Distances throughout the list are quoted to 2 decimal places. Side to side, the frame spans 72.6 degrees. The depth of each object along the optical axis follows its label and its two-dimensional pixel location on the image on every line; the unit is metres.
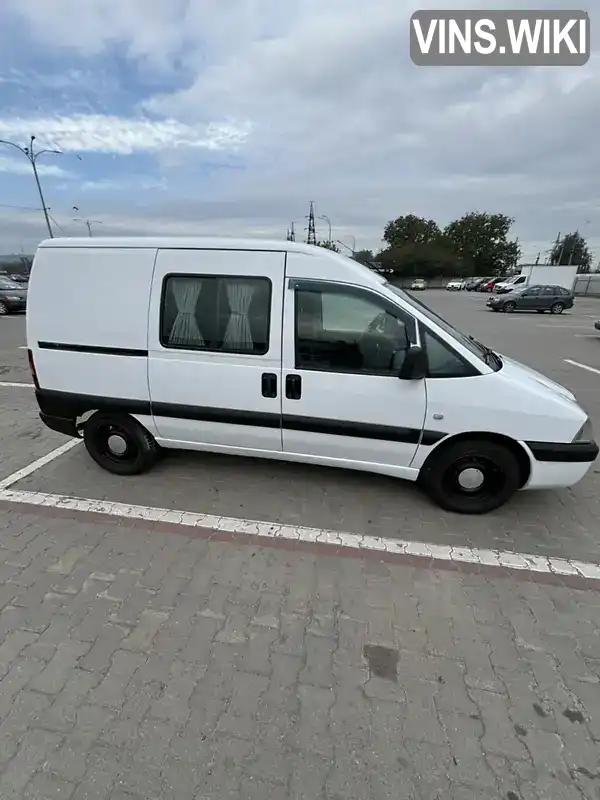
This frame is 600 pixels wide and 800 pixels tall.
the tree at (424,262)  62.97
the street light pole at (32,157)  24.21
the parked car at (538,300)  21.48
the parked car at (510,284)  31.55
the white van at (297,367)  2.81
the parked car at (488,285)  41.79
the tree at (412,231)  69.38
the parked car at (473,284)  47.07
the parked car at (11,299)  15.98
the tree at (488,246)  66.50
